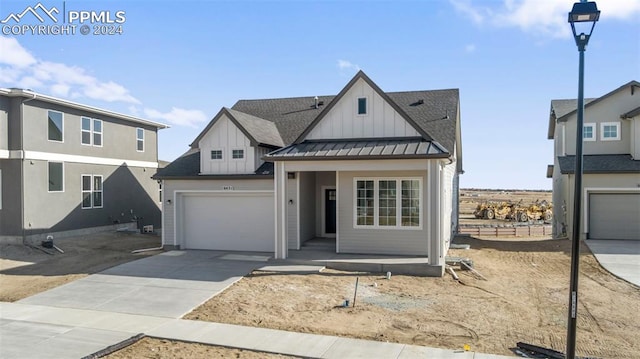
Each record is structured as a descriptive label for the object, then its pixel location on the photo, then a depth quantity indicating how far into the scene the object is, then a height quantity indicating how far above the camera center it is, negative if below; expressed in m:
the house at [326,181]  13.95 -0.30
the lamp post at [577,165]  6.19 +0.10
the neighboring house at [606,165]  19.39 +0.29
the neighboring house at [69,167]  17.72 +0.26
